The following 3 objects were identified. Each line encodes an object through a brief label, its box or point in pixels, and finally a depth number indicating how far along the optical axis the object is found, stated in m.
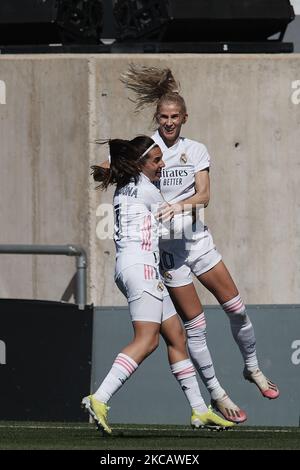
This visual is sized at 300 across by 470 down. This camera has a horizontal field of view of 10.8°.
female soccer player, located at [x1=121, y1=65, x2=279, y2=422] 10.00
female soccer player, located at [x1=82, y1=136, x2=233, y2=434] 8.84
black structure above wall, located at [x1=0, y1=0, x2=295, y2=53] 14.09
